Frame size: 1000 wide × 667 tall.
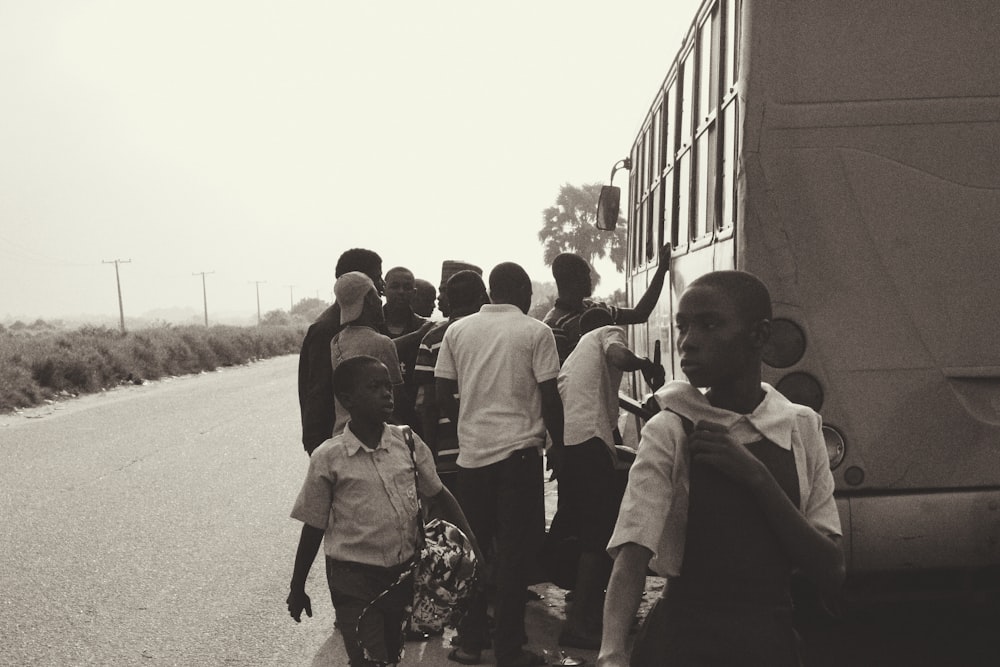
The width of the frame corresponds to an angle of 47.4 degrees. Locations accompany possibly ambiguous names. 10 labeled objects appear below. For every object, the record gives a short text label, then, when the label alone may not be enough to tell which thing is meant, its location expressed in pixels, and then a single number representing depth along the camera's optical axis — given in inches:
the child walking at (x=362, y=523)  148.6
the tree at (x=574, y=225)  3314.5
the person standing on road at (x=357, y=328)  195.5
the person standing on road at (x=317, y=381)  197.5
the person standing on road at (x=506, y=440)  200.2
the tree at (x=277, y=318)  3991.1
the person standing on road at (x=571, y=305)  221.9
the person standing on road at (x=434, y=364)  223.6
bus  172.2
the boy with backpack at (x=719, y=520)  84.5
